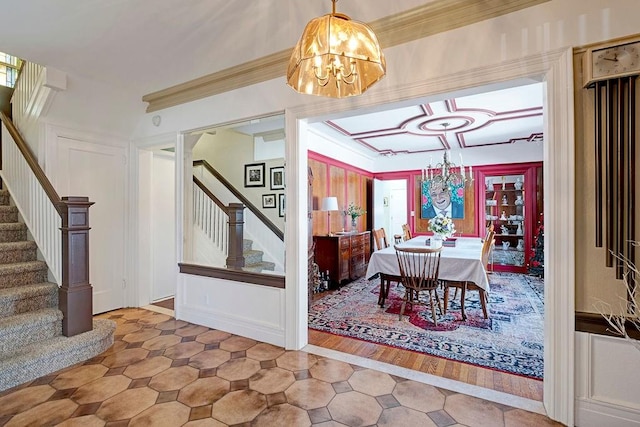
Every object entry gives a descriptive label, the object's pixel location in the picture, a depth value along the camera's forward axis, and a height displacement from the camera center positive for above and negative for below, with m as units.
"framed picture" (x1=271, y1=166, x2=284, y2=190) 3.20 +0.37
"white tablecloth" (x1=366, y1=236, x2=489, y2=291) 3.60 -0.63
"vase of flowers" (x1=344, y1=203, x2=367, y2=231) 6.56 +0.00
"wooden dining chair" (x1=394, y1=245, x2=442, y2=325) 3.59 -0.69
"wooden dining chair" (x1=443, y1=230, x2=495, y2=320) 3.67 -0.93
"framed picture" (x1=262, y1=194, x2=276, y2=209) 3.35 +0.14
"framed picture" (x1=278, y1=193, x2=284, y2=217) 3.17 +0.09
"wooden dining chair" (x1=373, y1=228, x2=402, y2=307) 4.08 -0.97
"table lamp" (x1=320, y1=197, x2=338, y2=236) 5.38 +0.16
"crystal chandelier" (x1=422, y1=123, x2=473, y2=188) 6.52 +0.84
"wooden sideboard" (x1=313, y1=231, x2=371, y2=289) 5.24 -0.74
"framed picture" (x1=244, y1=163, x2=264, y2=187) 3.52 +0.45
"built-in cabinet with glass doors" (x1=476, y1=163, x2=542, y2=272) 6.62 +0.08
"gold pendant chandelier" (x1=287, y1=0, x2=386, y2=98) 1.47 +0.80
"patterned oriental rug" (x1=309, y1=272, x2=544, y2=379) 2.82 -1.27
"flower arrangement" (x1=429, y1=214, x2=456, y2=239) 4.63 -0.20
